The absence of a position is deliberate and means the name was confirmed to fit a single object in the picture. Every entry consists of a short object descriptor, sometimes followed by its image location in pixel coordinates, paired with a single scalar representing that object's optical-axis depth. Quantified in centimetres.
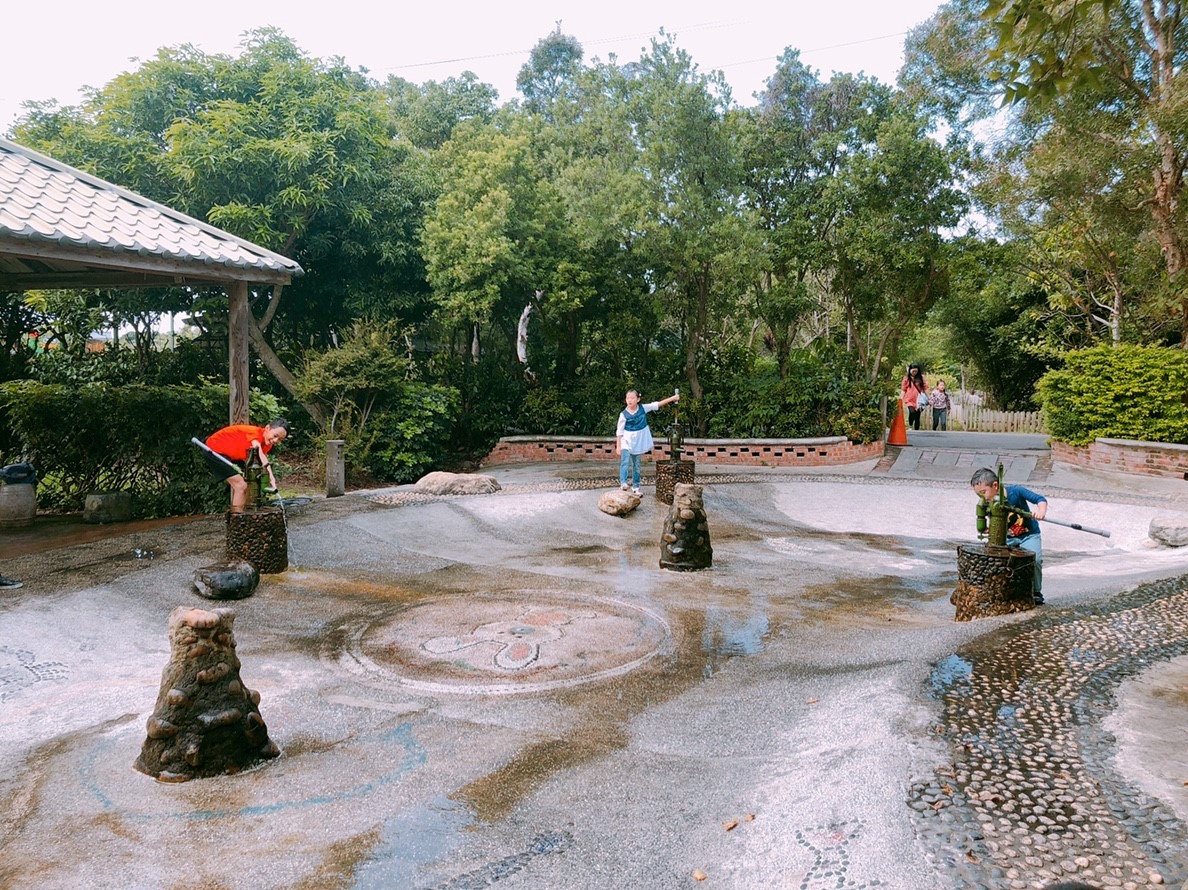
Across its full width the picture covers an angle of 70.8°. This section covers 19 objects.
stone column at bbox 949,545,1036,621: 579
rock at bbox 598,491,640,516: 1092
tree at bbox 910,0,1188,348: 1212
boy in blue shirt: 596
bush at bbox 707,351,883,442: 1582
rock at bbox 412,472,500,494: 1176
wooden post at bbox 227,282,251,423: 918
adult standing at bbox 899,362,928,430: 1981
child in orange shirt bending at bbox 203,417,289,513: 745
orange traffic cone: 1700
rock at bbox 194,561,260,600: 660
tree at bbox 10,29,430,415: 1434
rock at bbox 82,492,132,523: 967
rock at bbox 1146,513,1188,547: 917
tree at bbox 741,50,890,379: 1597
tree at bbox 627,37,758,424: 1465
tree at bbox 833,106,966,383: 1494
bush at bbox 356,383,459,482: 1544
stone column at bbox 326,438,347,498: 1203
